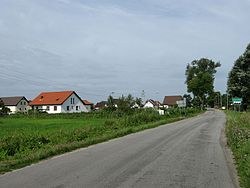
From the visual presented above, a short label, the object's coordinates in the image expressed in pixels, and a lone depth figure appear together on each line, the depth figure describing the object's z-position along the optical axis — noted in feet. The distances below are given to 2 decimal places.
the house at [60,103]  323.16
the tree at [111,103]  250.29
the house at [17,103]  398.83
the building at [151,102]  500.74
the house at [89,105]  374.38
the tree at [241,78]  207.12
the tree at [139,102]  274.54
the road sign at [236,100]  214.71
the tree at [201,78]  385.91
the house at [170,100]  545.44
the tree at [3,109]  283.79
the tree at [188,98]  461.53
